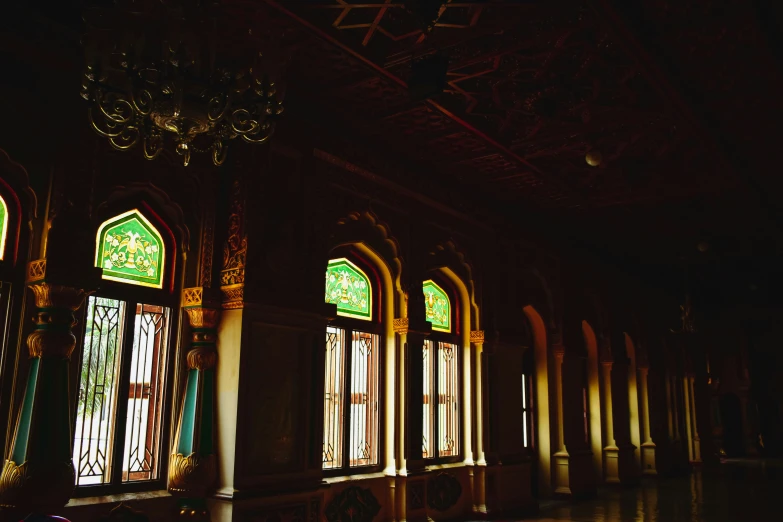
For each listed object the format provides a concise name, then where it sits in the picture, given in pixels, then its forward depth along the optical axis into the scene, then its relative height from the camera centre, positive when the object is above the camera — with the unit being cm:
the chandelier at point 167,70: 354 +178
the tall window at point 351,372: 707 +36
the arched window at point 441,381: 837 +33
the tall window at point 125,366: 507 +30
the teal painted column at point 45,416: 438 -8
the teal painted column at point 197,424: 536 -16
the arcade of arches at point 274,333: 479 +69
